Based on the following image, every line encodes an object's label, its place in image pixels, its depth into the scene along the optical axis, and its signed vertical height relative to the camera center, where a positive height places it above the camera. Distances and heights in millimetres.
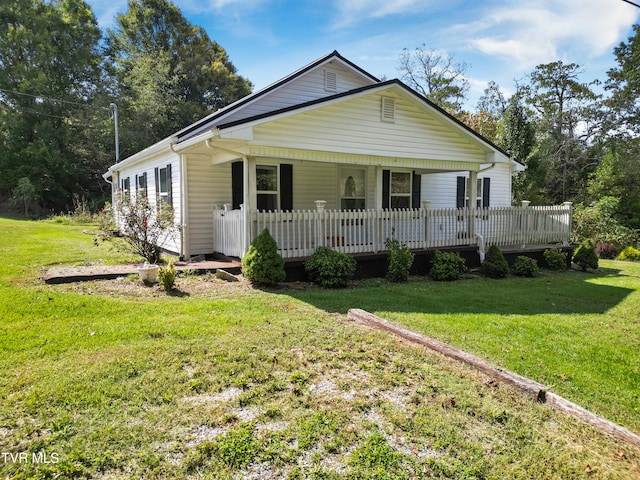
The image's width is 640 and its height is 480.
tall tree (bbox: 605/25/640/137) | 24875 +8207
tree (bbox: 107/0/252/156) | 30422 +12387
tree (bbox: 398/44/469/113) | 31672 +11706
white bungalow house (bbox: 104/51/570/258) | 8383 +1306
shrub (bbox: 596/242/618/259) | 15820 -1475
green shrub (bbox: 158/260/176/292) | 6836 -1034
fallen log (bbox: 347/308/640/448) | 2857 -1499
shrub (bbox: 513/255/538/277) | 10133 -1354
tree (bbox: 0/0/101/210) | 28672 +8677
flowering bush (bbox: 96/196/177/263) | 8992 -149
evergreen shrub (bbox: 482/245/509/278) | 9797 -1247
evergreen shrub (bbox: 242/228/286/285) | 7395 -856
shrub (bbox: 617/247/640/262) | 15023 -1568
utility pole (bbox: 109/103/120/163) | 23347 +5703
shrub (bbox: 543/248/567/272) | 11344 -1285
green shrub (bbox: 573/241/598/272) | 11492 -1244
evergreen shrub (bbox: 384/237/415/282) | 8734 -1079
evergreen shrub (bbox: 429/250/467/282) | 9180 -1209
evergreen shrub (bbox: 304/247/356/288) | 7910 -1048
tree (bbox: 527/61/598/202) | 25781 +6721
